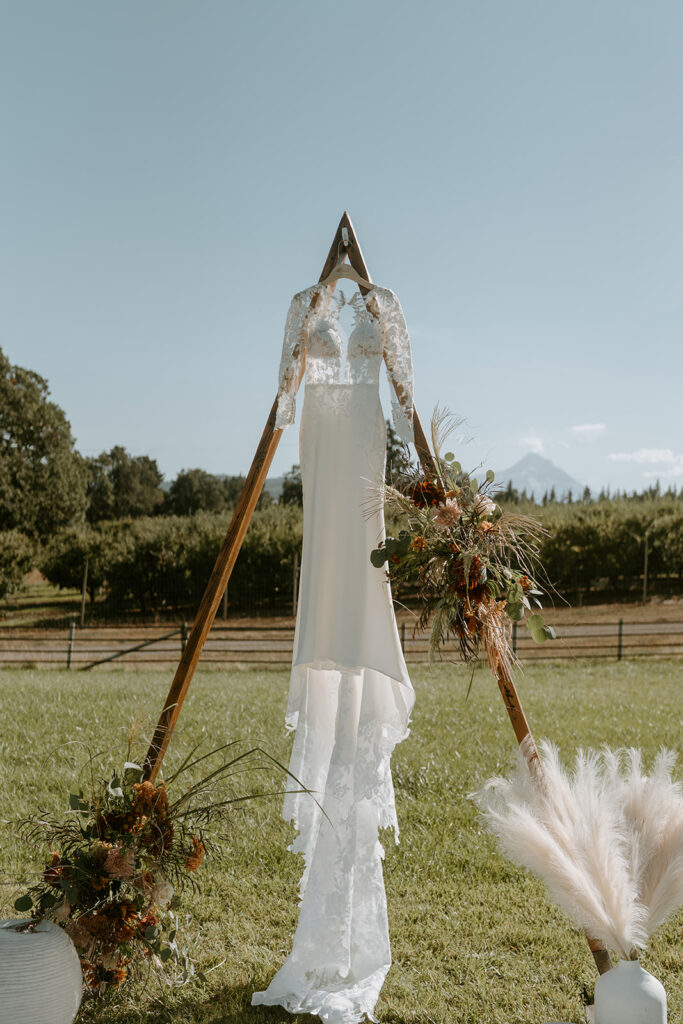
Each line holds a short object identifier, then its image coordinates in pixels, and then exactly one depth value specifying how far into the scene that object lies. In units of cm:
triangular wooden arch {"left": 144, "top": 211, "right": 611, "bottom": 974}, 279
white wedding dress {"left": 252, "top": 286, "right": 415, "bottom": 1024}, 271
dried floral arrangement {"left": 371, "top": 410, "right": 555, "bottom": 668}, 251
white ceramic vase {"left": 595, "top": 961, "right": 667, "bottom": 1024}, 220
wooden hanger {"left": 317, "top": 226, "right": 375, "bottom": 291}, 281
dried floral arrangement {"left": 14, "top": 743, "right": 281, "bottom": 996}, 254
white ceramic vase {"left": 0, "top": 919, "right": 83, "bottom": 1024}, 223
